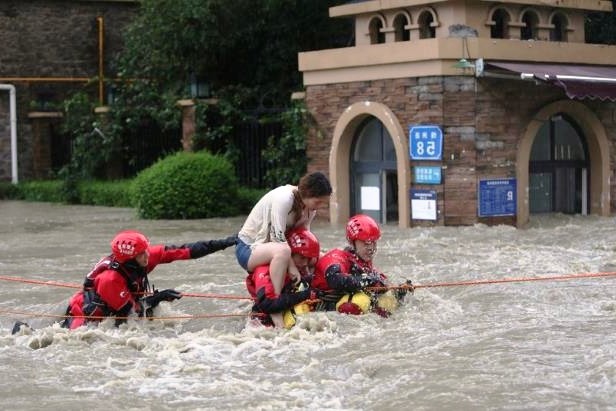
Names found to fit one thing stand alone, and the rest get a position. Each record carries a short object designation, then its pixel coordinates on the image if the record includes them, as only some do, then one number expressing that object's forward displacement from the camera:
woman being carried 10.34
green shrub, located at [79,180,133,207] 25.53
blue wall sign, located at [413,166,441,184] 18.83
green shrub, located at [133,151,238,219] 21.95
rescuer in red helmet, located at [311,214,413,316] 10.59
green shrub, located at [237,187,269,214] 22.80
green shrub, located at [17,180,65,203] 27.78
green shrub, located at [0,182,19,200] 29.33
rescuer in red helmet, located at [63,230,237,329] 10.48
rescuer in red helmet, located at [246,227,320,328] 10.45
